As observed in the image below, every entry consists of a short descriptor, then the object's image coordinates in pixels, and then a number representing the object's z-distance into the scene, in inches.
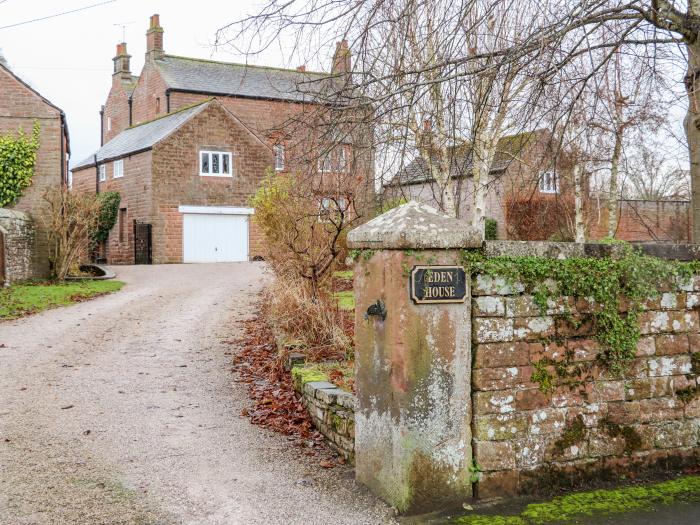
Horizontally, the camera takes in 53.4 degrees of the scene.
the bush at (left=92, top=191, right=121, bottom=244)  1282.0
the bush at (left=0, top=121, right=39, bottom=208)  872.9
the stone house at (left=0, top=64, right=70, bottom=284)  882.1
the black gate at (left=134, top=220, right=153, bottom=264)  1178.6
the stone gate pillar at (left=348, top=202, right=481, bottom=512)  189.3
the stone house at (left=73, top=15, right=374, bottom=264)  1172.5
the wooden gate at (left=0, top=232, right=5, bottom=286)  752.3
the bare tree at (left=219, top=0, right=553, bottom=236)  219.9
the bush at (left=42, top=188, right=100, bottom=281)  799.1
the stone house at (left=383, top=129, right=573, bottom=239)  1010.2
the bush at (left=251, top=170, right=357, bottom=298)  424.8
